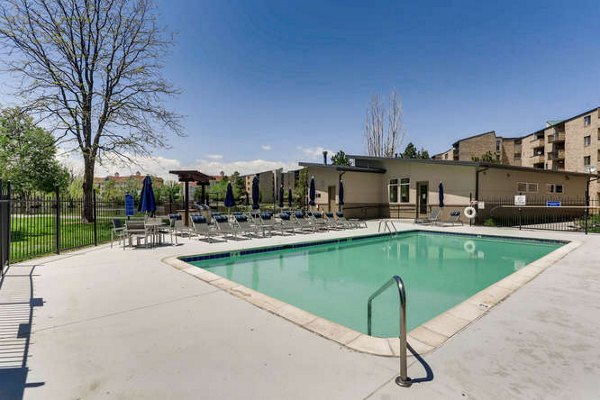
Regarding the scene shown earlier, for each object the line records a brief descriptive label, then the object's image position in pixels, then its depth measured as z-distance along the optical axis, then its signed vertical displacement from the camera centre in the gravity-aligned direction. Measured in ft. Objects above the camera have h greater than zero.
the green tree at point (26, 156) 72.69 +11.85
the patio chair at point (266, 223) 44.30 -3.84
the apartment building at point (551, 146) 119.55 +26.35
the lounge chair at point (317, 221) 50.60 -3.86
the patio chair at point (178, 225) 40.06 -3.37
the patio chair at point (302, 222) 47.97 -3.86
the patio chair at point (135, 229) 32.83 -3.21
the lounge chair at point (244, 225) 41.81 -3.65
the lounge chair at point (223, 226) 39.88 -3.55
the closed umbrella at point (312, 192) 66.68 +1.47
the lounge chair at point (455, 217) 60.32 -3.87
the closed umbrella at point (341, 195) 66.28 +0.87
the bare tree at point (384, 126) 128.26 +31.90
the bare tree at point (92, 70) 55.52 +26.37
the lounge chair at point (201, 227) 38.09 -3.53
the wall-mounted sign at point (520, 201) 52.31 -0.52
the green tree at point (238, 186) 227.40 +10.87
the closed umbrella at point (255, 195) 51.11 +0.75
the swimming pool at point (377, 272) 18.22 -6.65
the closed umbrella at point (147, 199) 37.01 +0.11
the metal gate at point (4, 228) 19.32 -1.87
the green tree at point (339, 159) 138.31 +18.95
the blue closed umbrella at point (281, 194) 75.52 +1.20
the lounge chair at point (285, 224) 46.57 -3.88
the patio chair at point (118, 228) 34.84 -3.29
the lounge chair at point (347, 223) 54.60 -4.47
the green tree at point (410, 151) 140.50 +22.61
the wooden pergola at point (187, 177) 48.53 +3.77
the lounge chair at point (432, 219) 61.87 -4.26
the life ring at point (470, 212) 58.29 -2.71
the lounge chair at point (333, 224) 53.51 -4.55
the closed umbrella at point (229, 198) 47.85 +0.24
